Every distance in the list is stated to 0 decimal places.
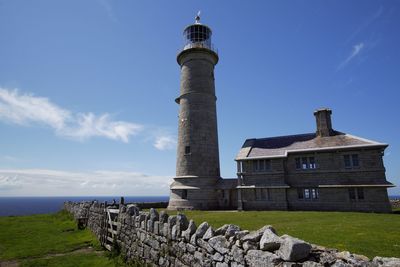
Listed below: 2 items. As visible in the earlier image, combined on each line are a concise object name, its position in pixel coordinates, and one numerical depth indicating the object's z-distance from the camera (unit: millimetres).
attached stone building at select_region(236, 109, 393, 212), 23000
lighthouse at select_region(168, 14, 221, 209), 28797
